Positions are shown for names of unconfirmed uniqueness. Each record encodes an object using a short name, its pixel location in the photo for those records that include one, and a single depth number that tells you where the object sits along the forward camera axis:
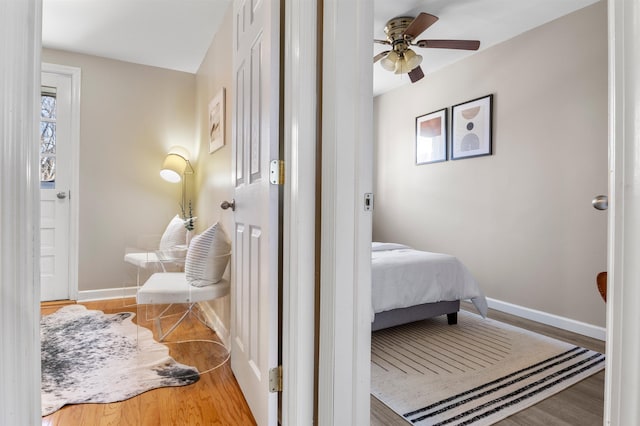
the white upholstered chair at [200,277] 2.07
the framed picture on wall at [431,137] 3.78
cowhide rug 1.73
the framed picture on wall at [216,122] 2.54
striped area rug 1.68
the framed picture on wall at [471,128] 3.33
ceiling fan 2.56
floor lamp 3.48
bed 2.44
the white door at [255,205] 1.32
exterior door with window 3.31
